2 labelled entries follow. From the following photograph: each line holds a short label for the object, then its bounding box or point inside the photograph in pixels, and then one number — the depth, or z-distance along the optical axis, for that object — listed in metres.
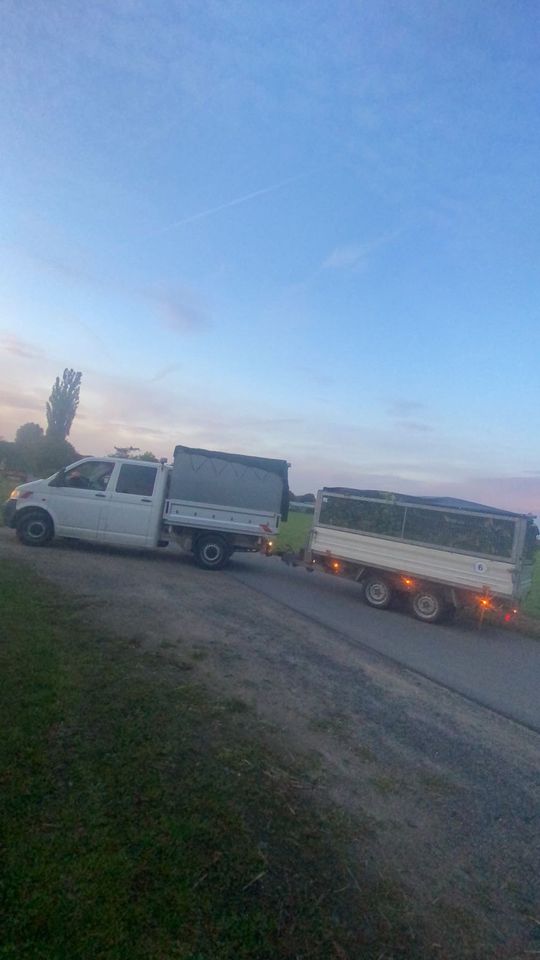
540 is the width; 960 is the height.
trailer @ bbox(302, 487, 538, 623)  10.12
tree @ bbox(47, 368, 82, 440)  75.56
